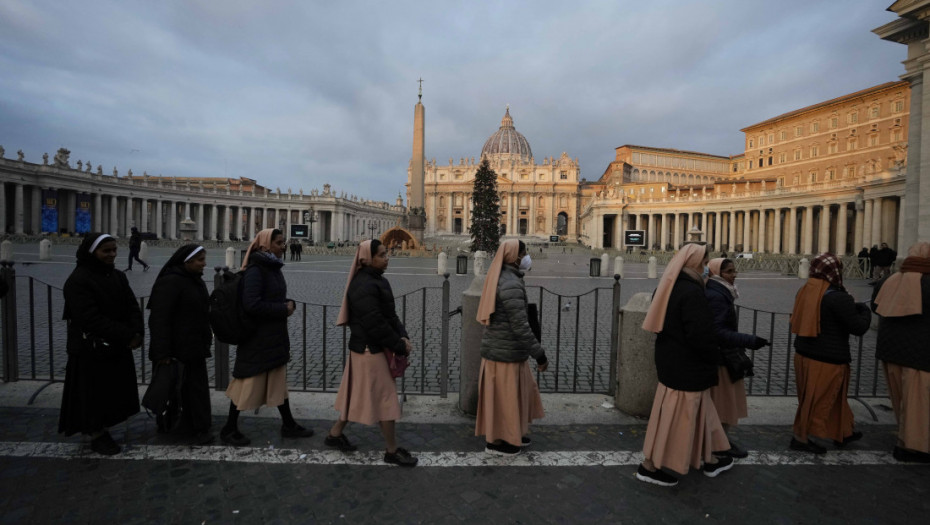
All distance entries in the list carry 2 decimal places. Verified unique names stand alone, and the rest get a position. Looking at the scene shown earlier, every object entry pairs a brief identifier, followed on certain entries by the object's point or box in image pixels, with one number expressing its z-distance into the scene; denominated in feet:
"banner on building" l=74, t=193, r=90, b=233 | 158.10
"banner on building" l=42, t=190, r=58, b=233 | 145.59
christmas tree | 124.67
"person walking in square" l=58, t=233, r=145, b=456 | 11.64
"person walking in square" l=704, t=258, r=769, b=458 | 11.58
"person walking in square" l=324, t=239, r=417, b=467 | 11.46
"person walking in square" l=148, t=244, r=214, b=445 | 12.01
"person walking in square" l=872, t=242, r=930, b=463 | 12.43
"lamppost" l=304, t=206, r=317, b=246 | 207.29
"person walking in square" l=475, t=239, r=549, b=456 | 11.68
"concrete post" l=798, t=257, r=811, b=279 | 71.48
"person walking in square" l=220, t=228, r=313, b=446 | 12.21
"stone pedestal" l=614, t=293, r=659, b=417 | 15.02
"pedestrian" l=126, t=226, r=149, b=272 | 60.54
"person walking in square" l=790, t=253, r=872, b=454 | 12.29
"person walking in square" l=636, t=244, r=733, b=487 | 10.43
